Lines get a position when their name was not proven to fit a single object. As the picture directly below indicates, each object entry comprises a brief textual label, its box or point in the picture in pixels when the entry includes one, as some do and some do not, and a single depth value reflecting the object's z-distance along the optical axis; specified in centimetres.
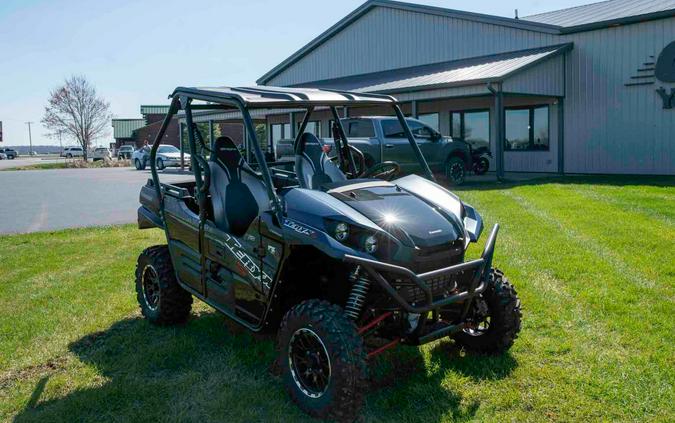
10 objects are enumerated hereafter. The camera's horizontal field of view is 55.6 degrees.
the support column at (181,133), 2650
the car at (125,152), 5466
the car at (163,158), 3216
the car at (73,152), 7243
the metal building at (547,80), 1750
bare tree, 5728
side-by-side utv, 357
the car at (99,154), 5441
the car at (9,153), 7931
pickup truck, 1535
